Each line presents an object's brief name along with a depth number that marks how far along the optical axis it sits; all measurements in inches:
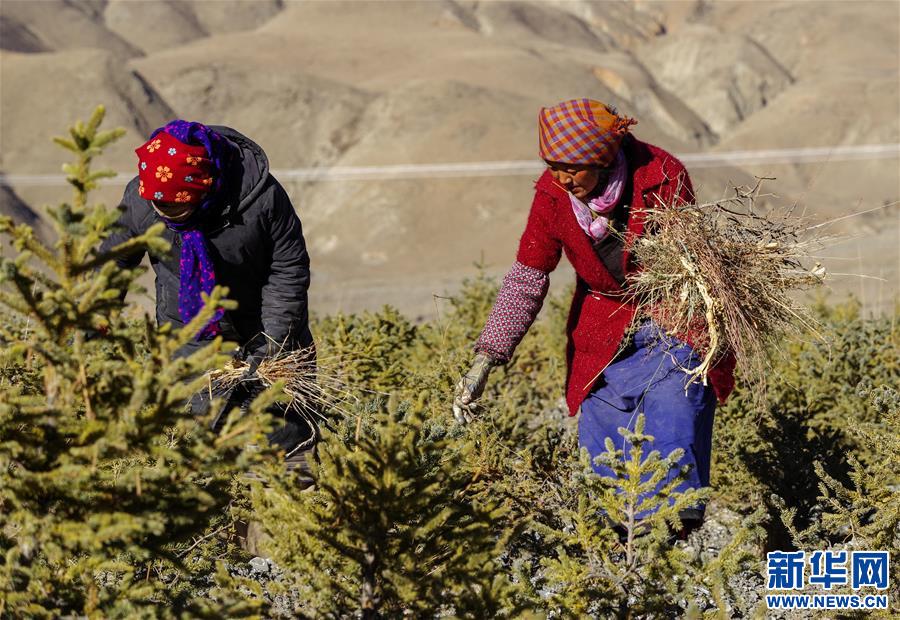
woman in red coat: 252.2
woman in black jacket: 260.5
